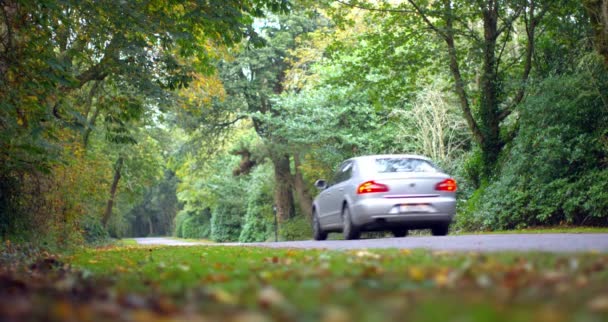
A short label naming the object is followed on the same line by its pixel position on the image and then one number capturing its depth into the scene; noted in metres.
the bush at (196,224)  69.17
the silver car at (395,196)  15.13
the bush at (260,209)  44.62
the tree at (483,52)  23.28
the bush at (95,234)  31.91
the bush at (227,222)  57.53
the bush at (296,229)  37.66
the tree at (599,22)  16.86
